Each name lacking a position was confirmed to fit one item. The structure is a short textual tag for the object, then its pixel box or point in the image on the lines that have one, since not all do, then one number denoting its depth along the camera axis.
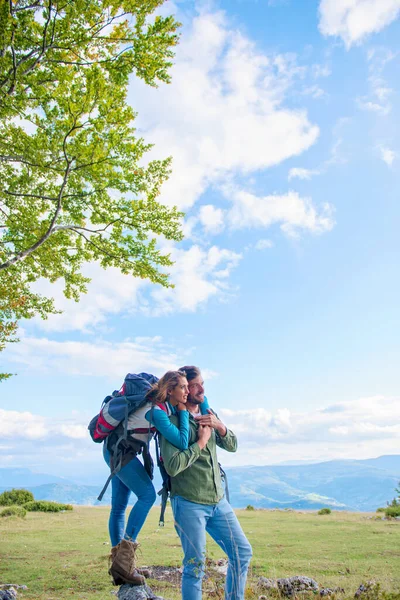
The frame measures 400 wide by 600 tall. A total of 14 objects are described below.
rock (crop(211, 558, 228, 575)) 8.03
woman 4.31
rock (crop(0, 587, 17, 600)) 5.30
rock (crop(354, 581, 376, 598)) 4.63
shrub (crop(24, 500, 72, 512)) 22.84
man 4.00
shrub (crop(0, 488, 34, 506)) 25.02
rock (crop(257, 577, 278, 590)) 6.15
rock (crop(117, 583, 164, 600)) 5.20
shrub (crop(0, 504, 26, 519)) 18.62
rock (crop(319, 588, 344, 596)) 5.46
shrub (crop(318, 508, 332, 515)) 22.67
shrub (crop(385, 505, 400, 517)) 19.67
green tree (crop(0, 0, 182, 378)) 10.78
